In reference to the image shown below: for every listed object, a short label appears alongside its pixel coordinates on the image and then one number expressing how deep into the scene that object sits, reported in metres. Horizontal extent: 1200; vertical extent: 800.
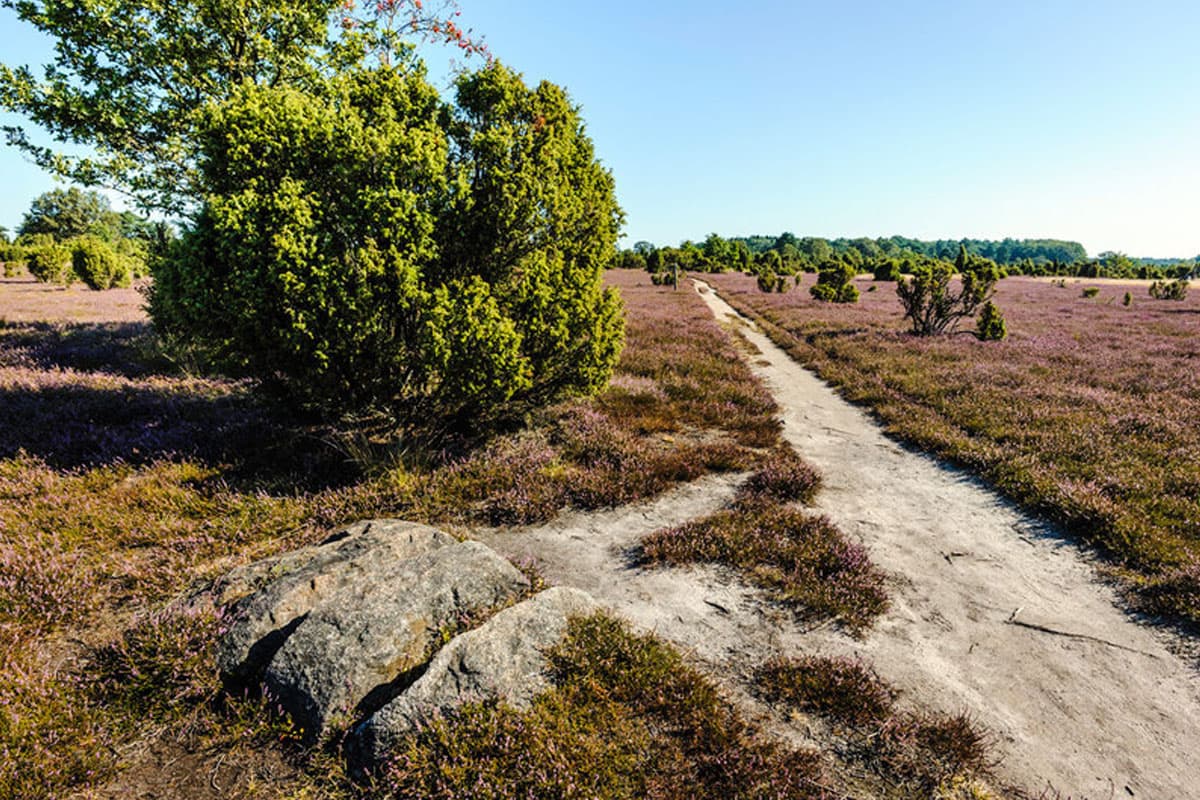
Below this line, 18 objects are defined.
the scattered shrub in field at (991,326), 21.69
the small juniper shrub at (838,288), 39.12
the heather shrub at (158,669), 3.72
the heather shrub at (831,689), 3.88
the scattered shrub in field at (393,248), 6.16
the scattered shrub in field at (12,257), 54.31
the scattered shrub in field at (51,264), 42.12
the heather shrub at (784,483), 7.78
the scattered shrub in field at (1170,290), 42.84
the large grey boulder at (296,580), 4.02
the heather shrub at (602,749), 3.09
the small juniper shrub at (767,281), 48.97
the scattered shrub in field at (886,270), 75.06
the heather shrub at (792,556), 5.25
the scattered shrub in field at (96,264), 36.84
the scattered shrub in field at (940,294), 22.00
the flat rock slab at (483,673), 3.29
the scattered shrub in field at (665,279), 55.69
